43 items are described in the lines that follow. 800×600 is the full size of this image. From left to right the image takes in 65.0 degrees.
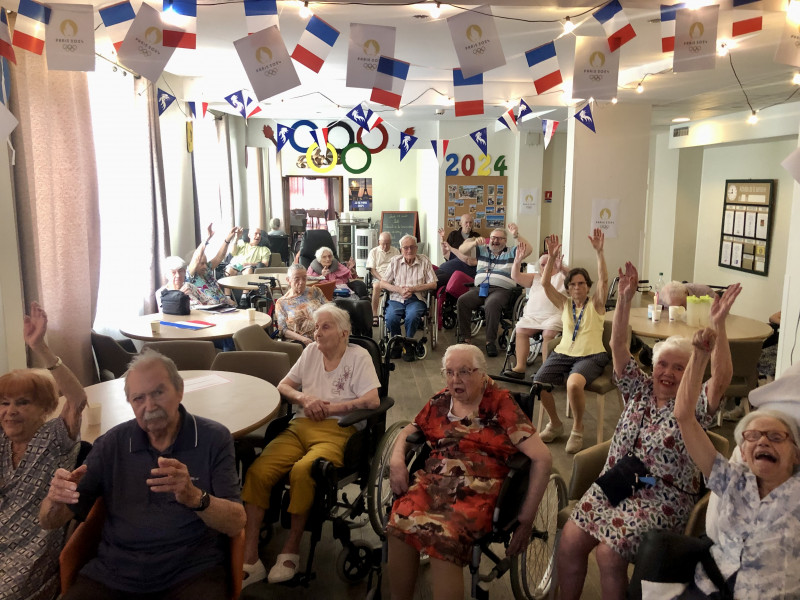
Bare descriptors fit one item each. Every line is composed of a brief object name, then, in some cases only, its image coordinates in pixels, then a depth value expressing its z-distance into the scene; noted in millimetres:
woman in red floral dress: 2236
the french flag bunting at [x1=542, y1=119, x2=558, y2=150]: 7134
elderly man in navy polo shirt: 1897
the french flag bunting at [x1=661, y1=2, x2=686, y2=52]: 3396
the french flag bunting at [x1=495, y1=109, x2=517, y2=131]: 6808
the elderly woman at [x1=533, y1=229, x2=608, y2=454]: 4117
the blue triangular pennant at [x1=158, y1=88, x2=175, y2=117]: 5846
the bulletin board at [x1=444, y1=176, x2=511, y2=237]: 10102
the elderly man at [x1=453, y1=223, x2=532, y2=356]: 6809
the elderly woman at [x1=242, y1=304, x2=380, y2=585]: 2609
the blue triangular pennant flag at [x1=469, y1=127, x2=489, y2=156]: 7457
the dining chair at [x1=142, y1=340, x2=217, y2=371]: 3699
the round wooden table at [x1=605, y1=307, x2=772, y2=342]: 4219
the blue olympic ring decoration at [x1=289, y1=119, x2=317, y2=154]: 8094
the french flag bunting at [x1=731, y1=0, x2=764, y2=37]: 3564
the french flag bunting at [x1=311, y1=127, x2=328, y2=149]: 10341
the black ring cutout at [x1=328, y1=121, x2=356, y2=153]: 9067
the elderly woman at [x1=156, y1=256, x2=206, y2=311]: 5102
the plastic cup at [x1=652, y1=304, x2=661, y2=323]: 4703
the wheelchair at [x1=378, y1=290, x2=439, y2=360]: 6688
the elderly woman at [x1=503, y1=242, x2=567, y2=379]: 5422
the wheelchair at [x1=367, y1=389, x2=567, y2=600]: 2244
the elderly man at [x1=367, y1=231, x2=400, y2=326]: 7566
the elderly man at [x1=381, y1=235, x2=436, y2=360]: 6672
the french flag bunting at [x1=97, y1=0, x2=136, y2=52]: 3135
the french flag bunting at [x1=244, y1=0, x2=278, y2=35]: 3273
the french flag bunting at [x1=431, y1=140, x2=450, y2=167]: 9070
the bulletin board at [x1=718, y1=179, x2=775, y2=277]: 8406
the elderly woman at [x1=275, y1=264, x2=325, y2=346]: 4746
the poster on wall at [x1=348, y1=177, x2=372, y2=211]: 12086
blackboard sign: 11484
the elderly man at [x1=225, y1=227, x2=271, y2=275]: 8148
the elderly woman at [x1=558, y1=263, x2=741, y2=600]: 2221
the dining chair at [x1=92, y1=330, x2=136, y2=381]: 4043
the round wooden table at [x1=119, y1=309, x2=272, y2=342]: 4145
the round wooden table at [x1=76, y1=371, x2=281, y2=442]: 2549
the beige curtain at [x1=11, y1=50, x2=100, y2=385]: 3666
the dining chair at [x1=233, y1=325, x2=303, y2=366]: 3879
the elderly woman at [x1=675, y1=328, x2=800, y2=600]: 1818
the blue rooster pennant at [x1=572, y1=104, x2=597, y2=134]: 5914
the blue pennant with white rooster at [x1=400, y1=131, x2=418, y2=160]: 7848
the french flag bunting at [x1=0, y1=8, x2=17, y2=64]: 3017
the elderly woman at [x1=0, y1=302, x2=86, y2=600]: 2010
